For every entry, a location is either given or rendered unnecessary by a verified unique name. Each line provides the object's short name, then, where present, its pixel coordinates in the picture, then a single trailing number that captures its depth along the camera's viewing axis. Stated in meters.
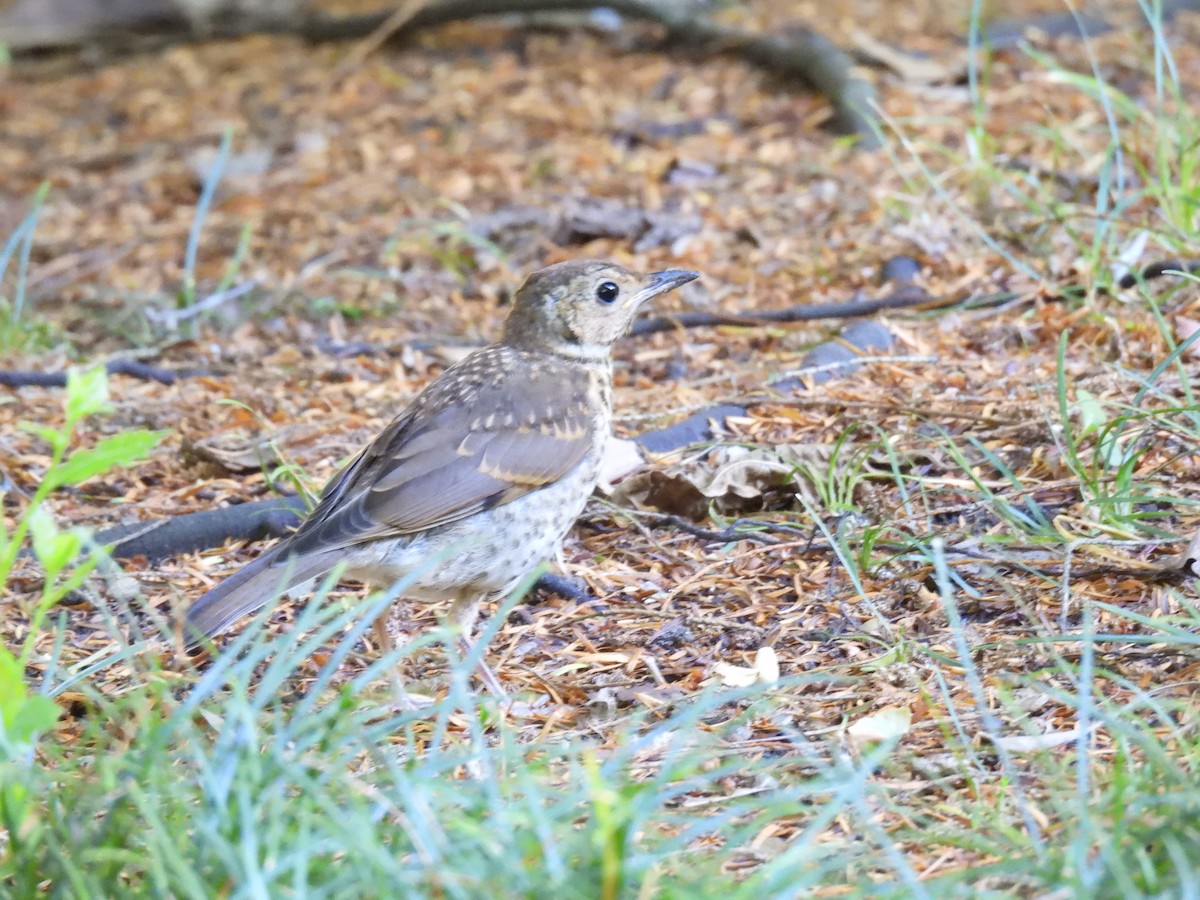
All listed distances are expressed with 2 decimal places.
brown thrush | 7.92
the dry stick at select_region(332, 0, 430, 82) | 20.67
